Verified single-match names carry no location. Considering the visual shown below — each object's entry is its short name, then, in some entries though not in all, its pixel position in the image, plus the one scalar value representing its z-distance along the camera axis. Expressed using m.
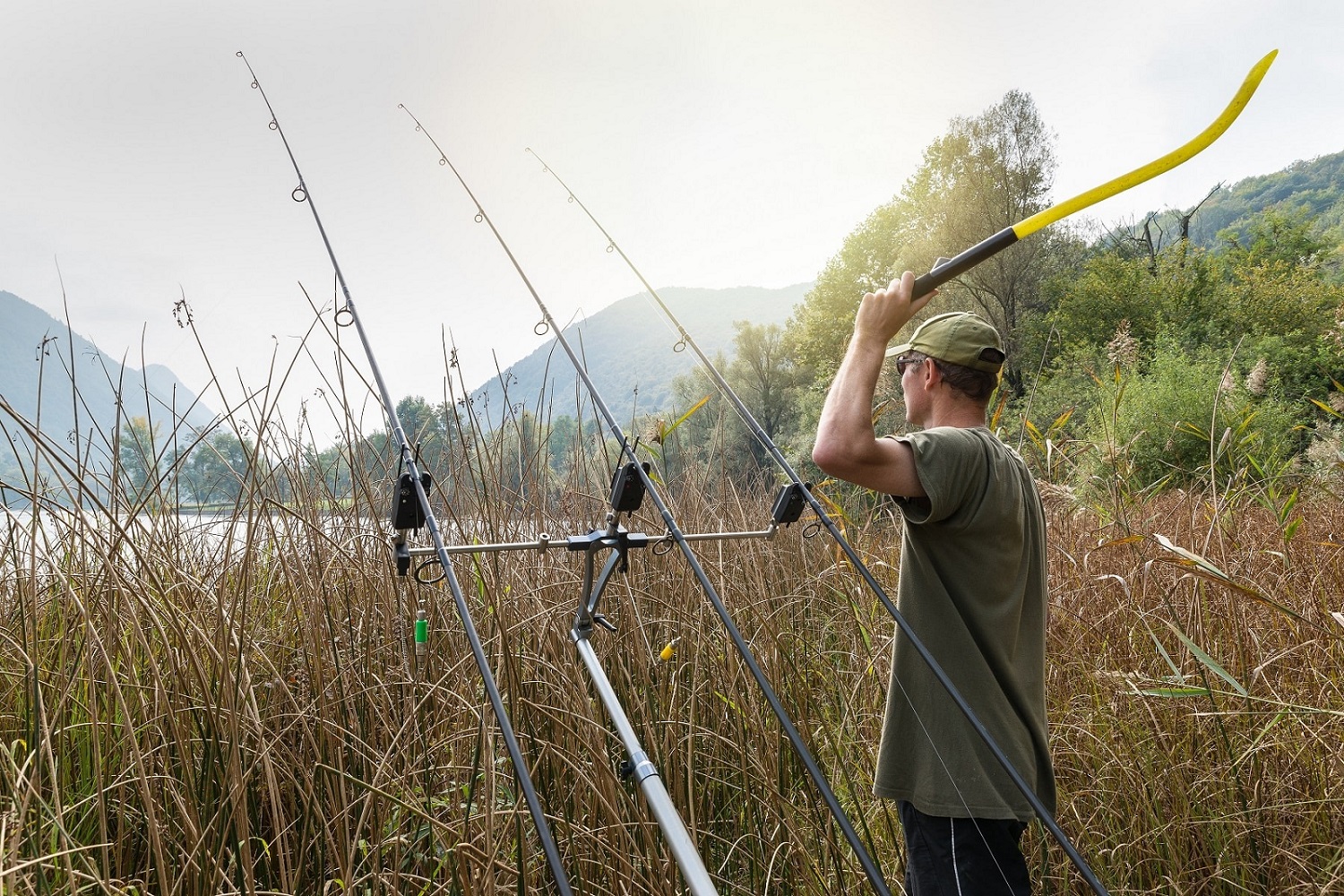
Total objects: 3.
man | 1.47
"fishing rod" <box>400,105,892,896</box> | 0.84
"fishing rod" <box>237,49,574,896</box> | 0.72
